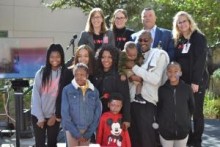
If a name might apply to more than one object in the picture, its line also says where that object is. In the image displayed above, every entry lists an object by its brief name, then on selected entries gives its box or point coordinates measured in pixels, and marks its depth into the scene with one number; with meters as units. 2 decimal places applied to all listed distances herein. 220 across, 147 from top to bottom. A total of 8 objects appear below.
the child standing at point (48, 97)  5.94
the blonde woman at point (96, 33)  6.35
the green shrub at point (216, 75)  15.10
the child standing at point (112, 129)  5.65
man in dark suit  6.38
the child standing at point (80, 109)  5.46
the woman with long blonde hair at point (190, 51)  6.14
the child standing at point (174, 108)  5.90
